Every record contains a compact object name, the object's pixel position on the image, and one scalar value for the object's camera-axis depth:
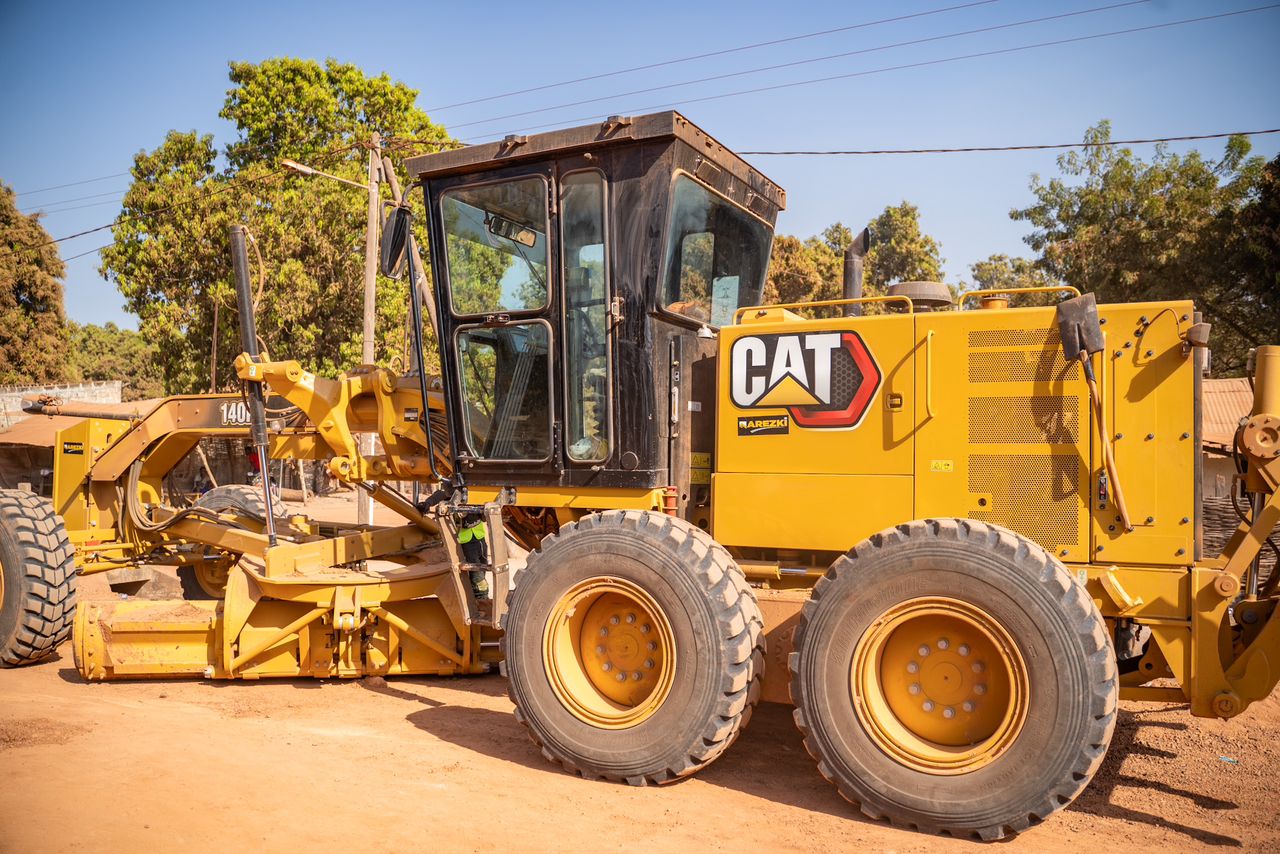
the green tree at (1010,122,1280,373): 17.62
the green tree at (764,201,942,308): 30.56
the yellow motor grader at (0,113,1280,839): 4.12
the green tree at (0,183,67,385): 29.64
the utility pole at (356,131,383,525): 14.63
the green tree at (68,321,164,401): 44.91
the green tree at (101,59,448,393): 21.45
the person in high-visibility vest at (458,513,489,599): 5.76
